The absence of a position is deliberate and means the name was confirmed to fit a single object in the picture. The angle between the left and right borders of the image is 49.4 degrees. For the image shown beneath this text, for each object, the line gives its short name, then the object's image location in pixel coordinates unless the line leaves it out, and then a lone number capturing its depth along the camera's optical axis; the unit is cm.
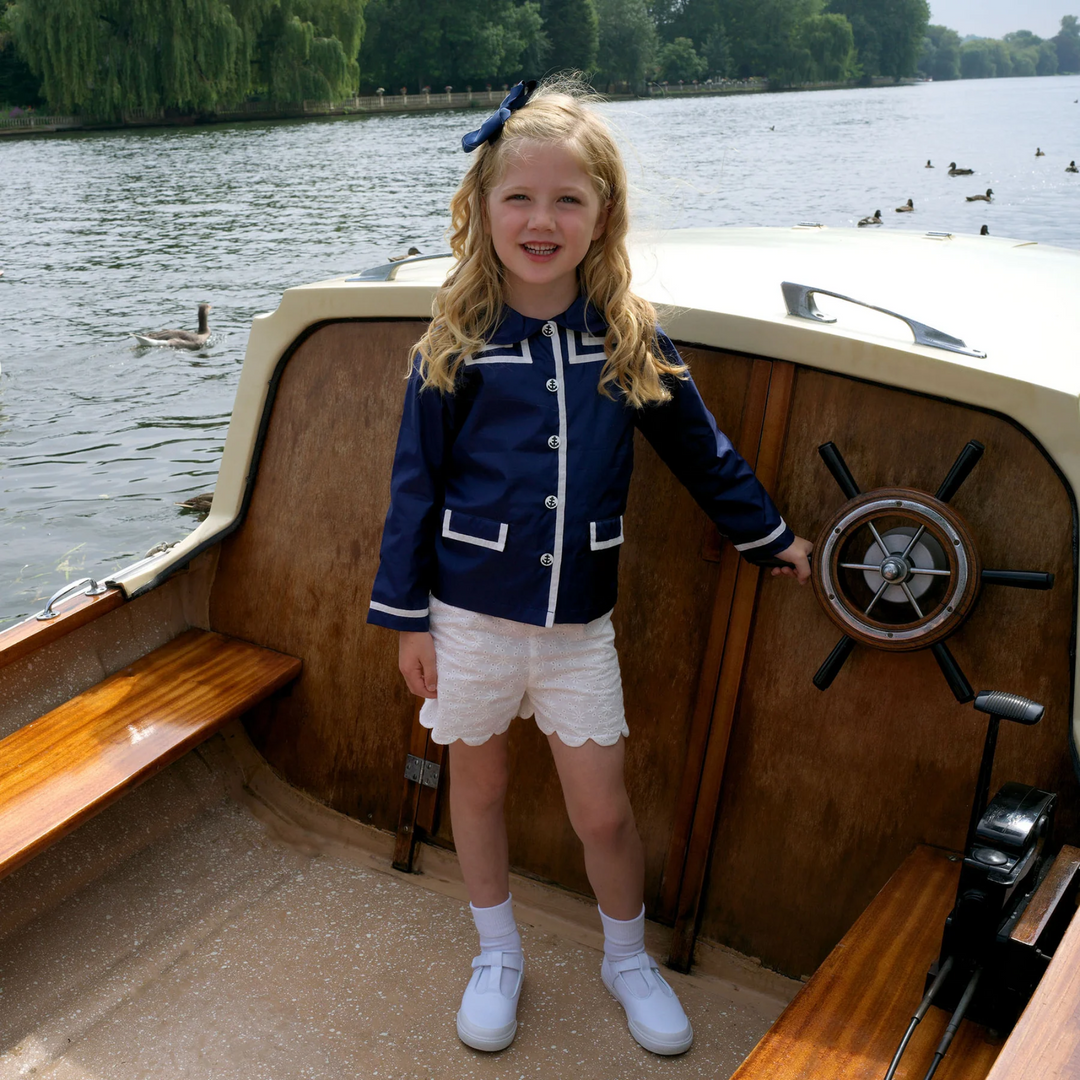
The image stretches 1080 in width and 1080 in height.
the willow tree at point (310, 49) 3738
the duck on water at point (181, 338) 1470
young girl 191
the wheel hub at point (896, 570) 194
